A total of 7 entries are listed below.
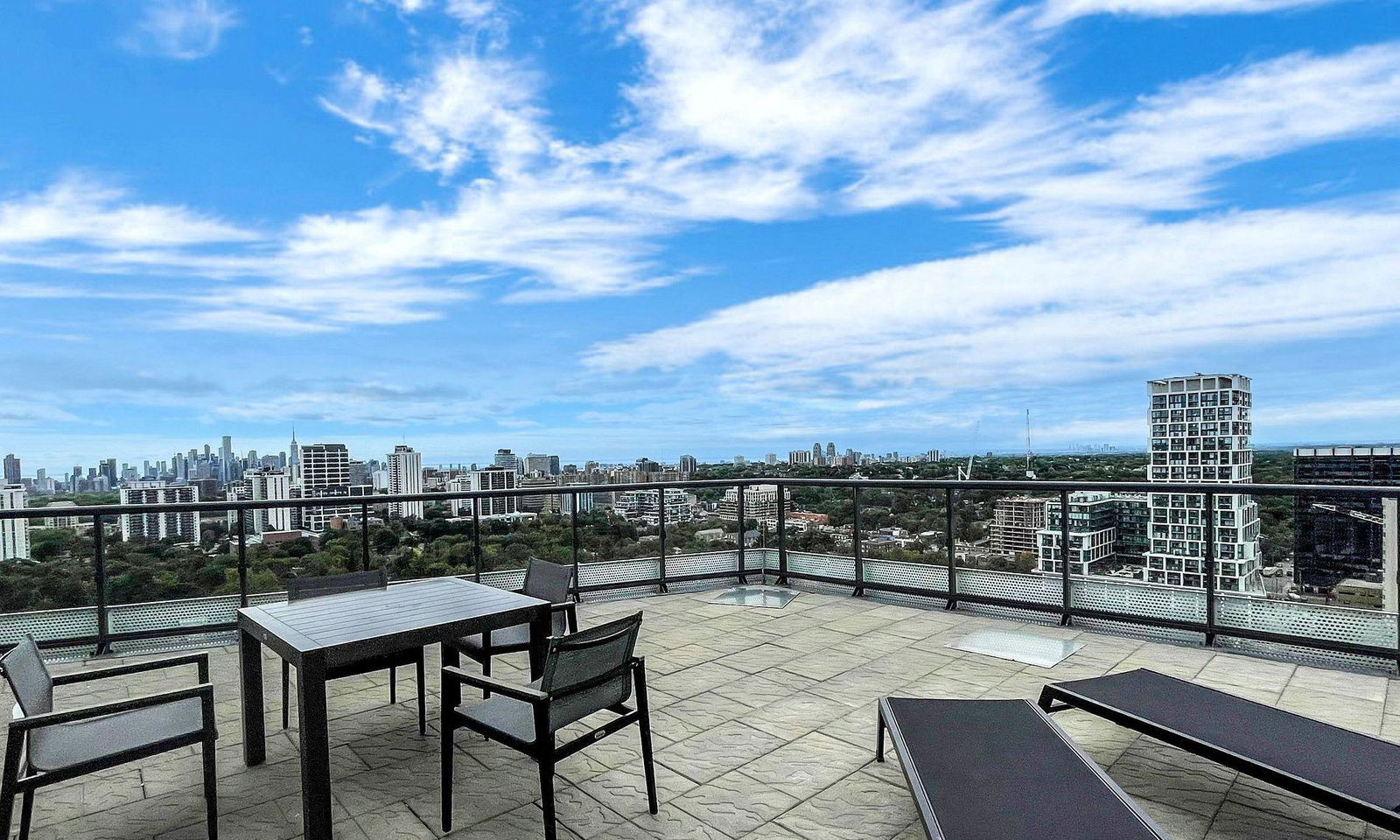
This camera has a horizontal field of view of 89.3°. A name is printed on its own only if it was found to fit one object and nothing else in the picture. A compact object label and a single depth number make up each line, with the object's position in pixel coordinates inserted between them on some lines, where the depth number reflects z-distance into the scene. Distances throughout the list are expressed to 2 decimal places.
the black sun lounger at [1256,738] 2.21
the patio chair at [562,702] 2.37
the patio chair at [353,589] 3.49
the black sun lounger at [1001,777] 2.02
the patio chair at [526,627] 3.73
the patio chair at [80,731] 2.22
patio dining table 2.52
